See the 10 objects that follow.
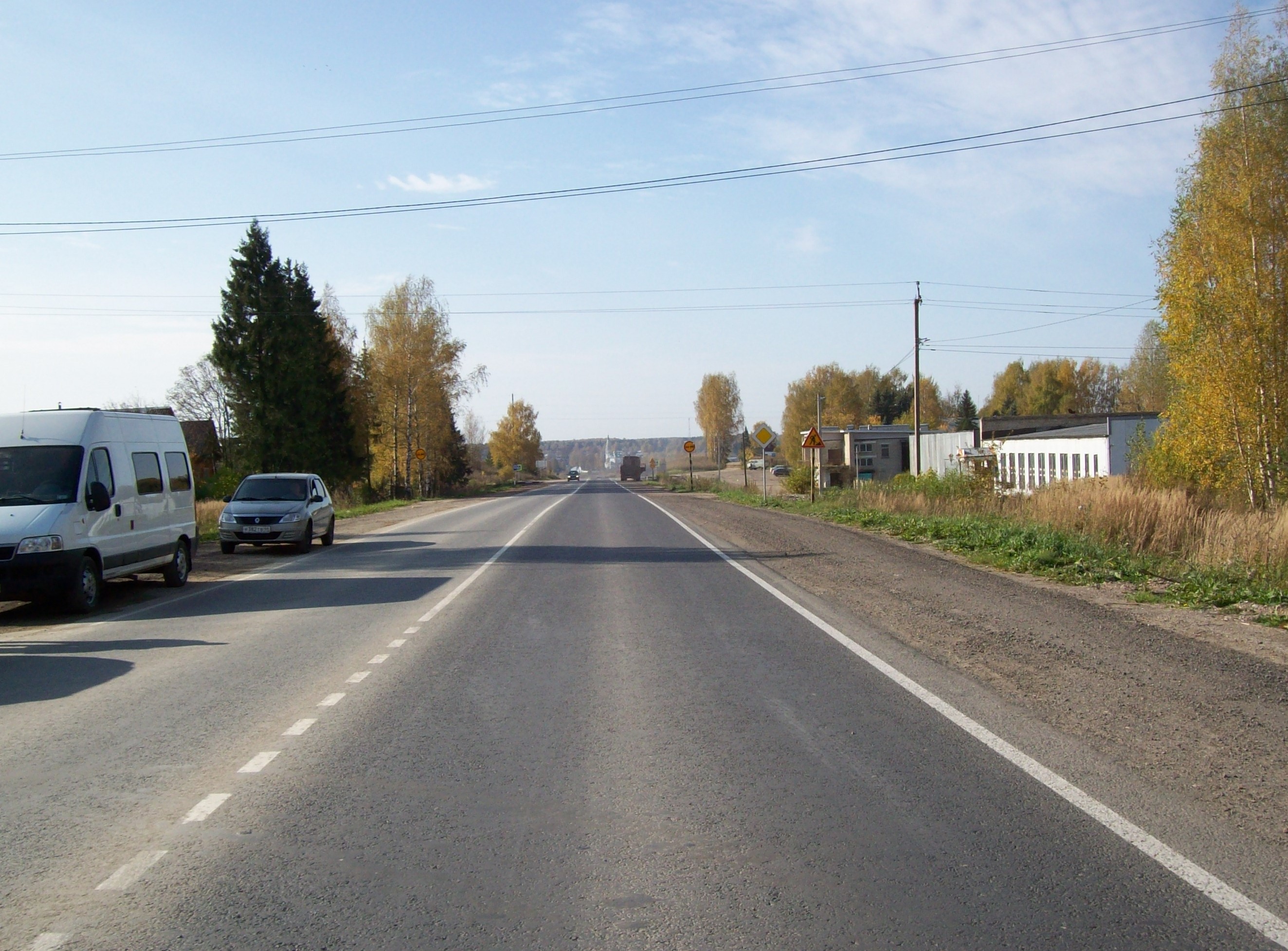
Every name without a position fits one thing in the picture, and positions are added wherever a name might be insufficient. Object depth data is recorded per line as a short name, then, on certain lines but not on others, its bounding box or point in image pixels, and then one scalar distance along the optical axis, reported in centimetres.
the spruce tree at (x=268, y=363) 5175
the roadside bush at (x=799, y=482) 5612
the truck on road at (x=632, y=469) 11450
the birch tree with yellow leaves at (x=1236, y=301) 2497
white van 1224
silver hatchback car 2080
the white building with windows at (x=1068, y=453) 4156
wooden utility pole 4497
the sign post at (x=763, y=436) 3788
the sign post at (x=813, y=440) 3397
